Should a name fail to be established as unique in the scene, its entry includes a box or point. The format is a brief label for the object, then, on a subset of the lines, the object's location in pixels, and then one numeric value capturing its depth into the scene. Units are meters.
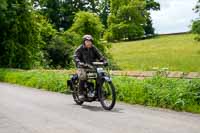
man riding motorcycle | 13.09
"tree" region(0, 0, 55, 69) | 30.34
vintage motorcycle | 12.19
